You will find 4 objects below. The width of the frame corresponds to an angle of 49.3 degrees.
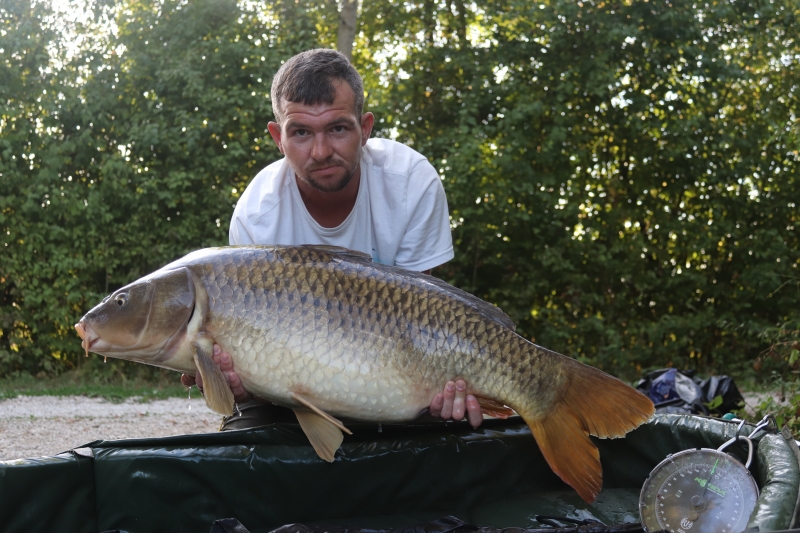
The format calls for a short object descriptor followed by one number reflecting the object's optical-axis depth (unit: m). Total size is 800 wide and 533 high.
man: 2.06
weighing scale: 1.59
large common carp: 1.71
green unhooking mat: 1.68
